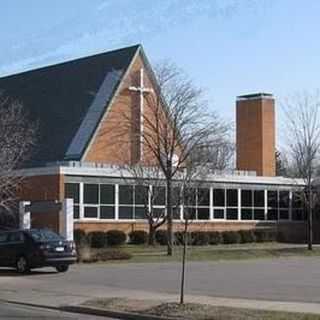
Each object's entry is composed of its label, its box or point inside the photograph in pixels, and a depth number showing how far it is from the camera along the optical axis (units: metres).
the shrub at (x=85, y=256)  34.09
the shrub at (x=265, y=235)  55.44
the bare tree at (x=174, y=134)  42.84
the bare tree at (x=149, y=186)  47.88
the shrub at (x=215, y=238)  52.24
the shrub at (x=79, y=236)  43.44
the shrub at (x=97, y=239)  46.75
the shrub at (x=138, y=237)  49.56
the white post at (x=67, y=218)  38.62
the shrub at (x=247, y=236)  54.22
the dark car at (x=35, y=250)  28.53
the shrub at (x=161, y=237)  49.66
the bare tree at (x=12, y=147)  42.34
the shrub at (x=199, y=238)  51.16
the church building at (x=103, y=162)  48.88
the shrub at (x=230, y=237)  53.12
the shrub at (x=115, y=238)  47.88
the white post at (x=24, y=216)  40.12
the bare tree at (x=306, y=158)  47.97
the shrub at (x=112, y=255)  34.88
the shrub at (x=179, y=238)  50.16
